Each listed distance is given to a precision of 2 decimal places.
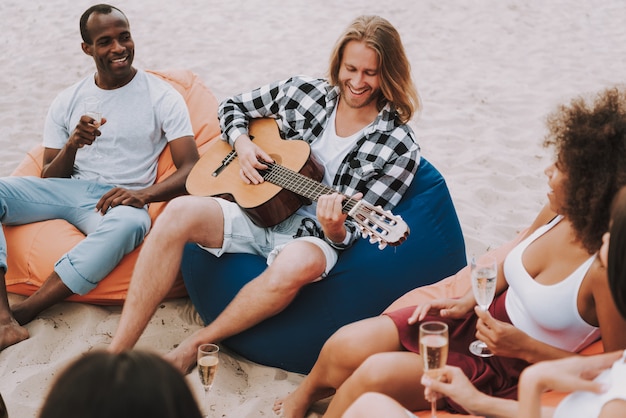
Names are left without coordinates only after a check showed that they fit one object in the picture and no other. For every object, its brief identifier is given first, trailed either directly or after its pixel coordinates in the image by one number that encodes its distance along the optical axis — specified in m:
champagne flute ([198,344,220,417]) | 2.59
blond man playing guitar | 3.22
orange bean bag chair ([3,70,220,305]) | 3.74
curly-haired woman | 2.44
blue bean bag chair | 3.33
